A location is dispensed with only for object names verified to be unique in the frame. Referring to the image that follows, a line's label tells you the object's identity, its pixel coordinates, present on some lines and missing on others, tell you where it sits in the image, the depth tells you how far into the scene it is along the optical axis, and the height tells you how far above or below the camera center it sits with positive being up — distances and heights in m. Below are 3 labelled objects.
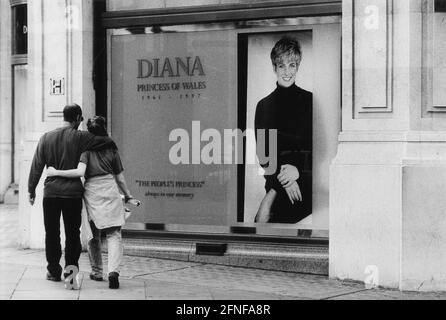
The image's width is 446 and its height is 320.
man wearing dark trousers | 8.73 -0.49
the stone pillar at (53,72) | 11.66 +0.80
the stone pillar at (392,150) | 9.10 -0.24
